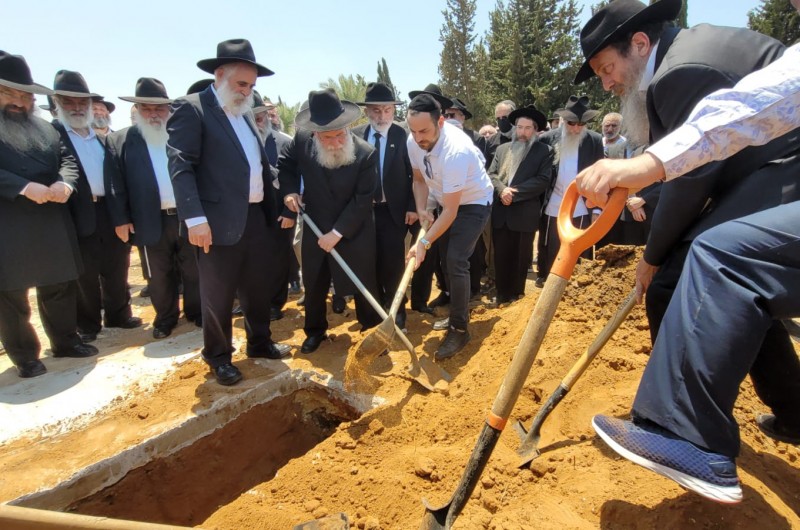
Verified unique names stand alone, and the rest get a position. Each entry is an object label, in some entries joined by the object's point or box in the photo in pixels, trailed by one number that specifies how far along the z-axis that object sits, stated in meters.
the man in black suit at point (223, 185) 3.22
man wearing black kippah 3.74
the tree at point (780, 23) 19.17
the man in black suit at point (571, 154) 5.34
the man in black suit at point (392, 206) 4.75
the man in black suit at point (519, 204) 5.29
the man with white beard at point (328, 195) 3.91
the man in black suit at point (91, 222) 4.32
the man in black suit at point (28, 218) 3.62
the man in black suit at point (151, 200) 4.51
